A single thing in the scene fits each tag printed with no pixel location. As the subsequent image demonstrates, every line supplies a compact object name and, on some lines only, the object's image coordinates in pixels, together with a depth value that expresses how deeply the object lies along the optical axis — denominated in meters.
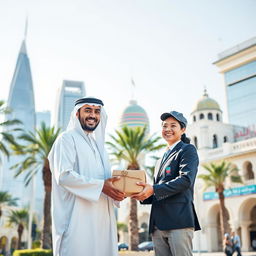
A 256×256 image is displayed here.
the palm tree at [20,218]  50.38
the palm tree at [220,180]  29.38
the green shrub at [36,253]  19.55
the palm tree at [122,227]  54.19
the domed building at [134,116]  72.38
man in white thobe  3.63
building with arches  35.88
